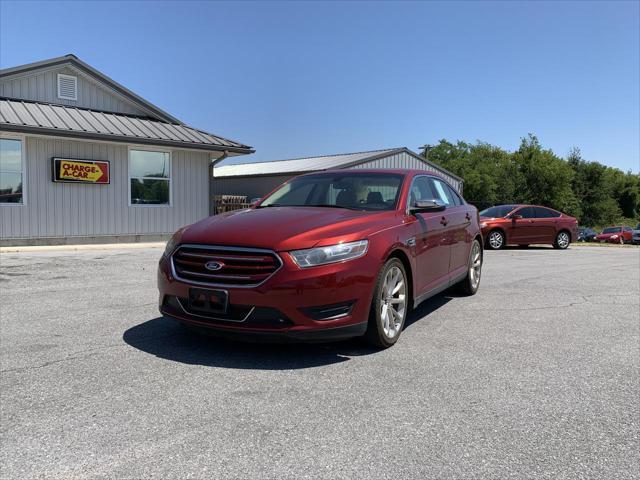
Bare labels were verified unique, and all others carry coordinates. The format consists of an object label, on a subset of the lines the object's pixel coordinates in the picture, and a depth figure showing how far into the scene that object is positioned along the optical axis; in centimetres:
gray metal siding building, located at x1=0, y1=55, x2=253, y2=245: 1270
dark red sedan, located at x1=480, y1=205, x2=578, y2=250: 1567
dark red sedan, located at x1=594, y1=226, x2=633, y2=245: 3688
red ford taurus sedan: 387
